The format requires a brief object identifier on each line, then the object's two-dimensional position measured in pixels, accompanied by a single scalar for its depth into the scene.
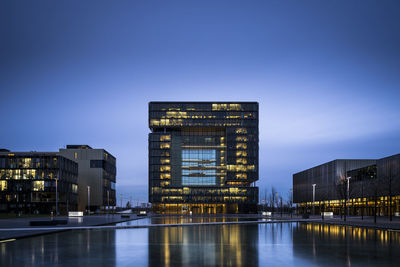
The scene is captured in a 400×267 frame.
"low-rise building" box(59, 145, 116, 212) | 173.62
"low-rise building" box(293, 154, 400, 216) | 85.44
